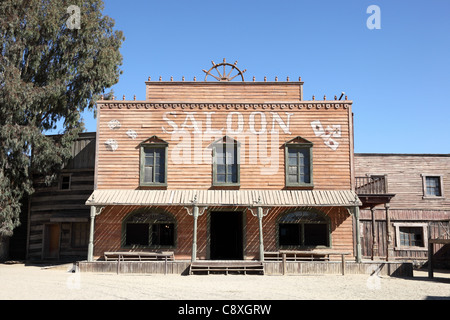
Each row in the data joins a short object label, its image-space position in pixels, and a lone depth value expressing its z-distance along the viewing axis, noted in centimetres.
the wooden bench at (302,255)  1808
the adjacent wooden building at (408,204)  2420
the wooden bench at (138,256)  1787
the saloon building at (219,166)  1916
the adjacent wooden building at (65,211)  2286
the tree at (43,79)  2181
